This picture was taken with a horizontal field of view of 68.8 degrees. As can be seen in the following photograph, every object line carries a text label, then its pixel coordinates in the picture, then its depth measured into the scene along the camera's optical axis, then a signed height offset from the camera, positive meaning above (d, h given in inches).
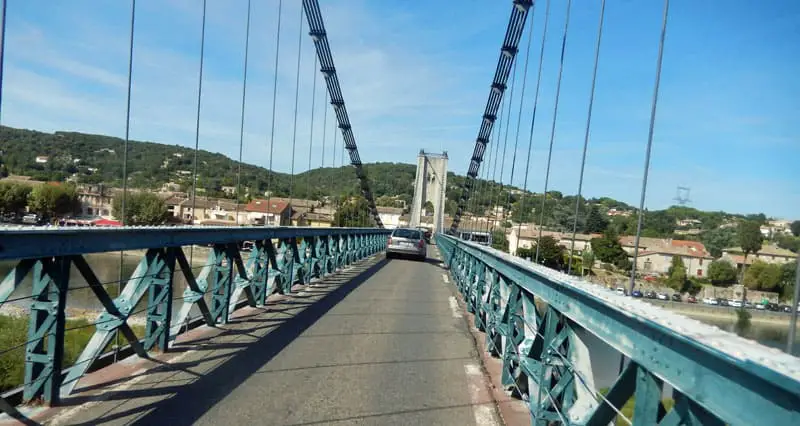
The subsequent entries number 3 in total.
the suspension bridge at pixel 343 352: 70.1 -50.1
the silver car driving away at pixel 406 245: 911.7 -78.3
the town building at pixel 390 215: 3159.5 -121.8
